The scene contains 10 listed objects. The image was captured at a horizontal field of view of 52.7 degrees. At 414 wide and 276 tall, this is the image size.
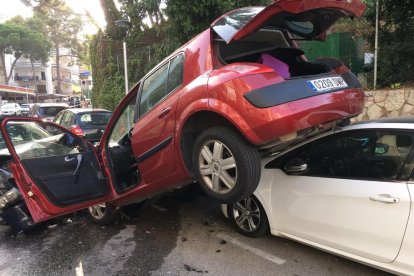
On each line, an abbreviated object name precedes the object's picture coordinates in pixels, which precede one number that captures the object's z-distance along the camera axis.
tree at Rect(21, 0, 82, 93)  54.28
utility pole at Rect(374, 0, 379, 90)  8.29
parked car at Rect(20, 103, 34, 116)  35.47
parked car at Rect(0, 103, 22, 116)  33.03
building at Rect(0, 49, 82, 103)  68.12
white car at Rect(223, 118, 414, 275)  3.15
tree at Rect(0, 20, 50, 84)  53.38
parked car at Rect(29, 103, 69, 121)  17.30
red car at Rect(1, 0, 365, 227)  3.32
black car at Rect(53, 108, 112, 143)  10.90
